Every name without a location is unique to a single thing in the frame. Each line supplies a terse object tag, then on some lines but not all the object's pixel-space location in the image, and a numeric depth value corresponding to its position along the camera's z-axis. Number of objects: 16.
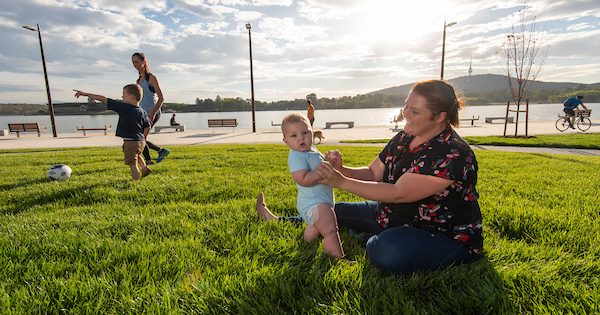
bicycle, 19.50
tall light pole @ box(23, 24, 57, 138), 24.10
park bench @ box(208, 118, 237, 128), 30.58
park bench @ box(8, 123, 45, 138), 25.48
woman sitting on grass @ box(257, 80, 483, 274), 2.21
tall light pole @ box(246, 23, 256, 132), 25.80
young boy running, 5.98
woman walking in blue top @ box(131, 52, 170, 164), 6.82
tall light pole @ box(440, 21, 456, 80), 25.19
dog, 15.77
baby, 2.63
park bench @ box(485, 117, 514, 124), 33.06
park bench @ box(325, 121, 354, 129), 30.90
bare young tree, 16.69
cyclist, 18.79
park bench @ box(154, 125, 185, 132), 27.91
